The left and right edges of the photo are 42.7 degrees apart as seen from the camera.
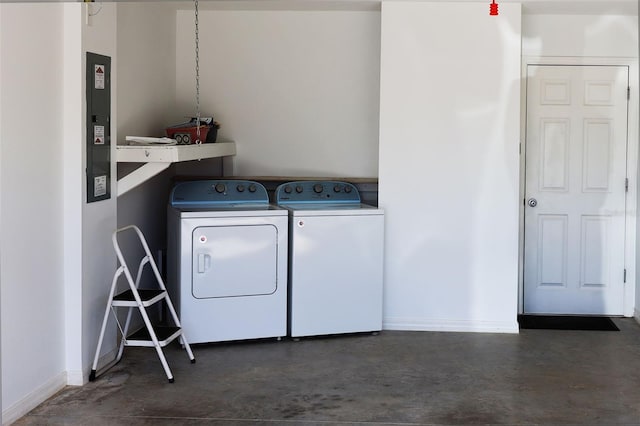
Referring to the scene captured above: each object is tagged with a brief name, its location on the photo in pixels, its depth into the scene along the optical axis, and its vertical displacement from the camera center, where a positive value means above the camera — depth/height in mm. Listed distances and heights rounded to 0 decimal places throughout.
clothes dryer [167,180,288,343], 5629 -736
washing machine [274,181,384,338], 5902 -752
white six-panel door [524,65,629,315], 6738 -181
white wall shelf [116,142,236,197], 5270 +49
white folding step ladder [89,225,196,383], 4852 -924
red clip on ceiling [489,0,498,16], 5012 +971
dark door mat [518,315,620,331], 6410 -1245
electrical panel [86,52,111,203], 4793 +231
